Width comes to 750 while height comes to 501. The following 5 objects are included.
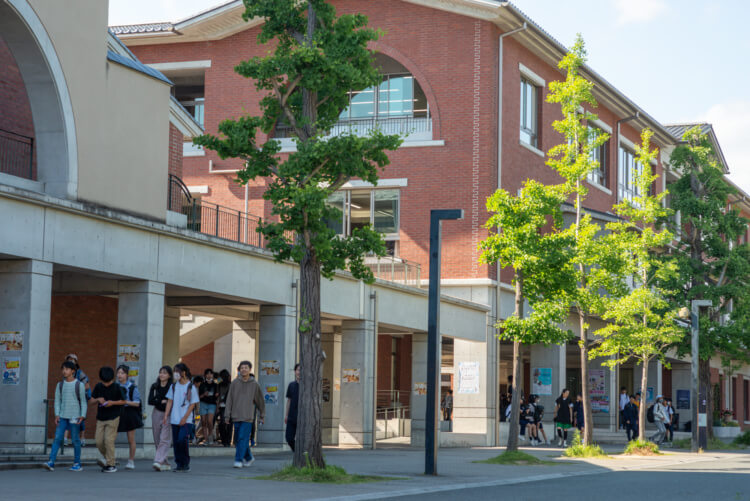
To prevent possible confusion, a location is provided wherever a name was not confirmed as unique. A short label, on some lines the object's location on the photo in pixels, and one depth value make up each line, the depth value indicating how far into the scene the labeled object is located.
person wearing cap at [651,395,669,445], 36.78
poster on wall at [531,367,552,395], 36.84
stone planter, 50.81
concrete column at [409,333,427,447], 30.95
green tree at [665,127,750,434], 35.22
